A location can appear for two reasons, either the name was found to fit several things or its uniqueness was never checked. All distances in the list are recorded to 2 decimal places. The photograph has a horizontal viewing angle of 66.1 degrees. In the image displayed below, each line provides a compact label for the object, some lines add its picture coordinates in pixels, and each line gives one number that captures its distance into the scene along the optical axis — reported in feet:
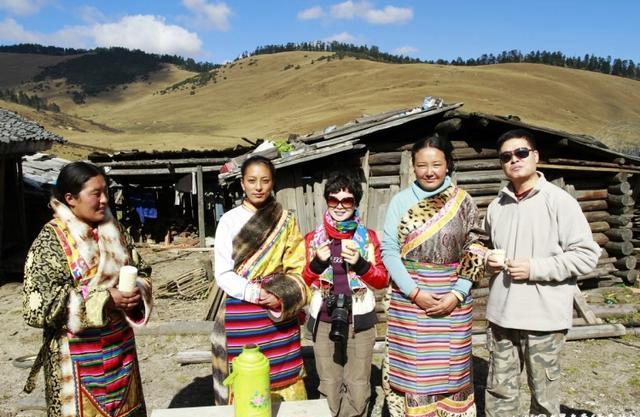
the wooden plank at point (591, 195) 31.63
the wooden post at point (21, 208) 44.24
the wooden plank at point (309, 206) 25.68
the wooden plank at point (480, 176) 27.99
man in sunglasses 9.87
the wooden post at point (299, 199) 25.31
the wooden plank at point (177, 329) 24.27
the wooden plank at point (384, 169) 26.66
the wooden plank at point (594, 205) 31.86
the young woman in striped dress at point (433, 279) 10.42
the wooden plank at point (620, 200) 31.54
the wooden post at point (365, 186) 25.70
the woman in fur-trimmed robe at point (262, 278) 10.53
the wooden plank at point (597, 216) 32.32
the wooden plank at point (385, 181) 26.68
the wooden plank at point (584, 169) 28.66
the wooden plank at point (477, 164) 28.04
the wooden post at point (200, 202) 50.88
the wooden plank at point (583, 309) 23.73
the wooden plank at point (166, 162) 51.88
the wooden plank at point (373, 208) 25.58
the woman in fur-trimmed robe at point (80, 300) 9.00
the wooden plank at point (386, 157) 26.50
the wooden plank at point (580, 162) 29.25
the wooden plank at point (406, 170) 26.25
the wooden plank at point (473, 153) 27.91
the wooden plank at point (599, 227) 32.40
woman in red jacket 11.10
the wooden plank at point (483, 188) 28.22
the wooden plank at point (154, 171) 51.85
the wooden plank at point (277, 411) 8.58
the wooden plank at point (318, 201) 25.45
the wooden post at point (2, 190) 39.42
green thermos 7.98
